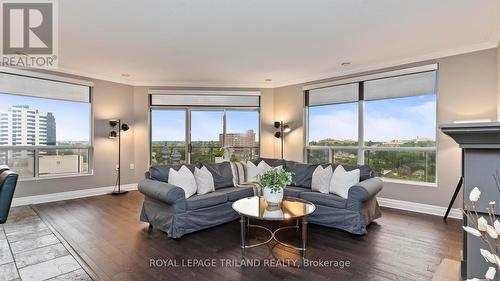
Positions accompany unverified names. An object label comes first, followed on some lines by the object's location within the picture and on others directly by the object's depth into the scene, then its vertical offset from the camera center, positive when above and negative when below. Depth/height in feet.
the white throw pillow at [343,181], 11.06 -1.88
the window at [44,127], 14.53 +0.82
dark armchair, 8.71 -1.82
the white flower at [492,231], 2.48 -0.91
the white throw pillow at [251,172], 14.51 -1.90
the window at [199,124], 20.03 +1.31
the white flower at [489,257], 2.45 -1.16
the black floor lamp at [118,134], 18.14 +0.41
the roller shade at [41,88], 14.33 +3.23
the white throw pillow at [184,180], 11.05 -1.82
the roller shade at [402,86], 13.71 +3.22
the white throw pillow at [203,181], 11.69 -1.98
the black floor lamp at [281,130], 20.00 +0.82
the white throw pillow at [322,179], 11.99 -1.94
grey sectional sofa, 10.02 -2.86
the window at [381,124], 13.88 +1.03
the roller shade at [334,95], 16.71 +3.26
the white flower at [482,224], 2.56 -0.87
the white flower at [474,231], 2.63 -0.98
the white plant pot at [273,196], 9.55 -2.18
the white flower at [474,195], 2.67 -0.59
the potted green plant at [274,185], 9.55 -1.75
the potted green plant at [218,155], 17.74 -1.10
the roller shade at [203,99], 19.97 +3.37
